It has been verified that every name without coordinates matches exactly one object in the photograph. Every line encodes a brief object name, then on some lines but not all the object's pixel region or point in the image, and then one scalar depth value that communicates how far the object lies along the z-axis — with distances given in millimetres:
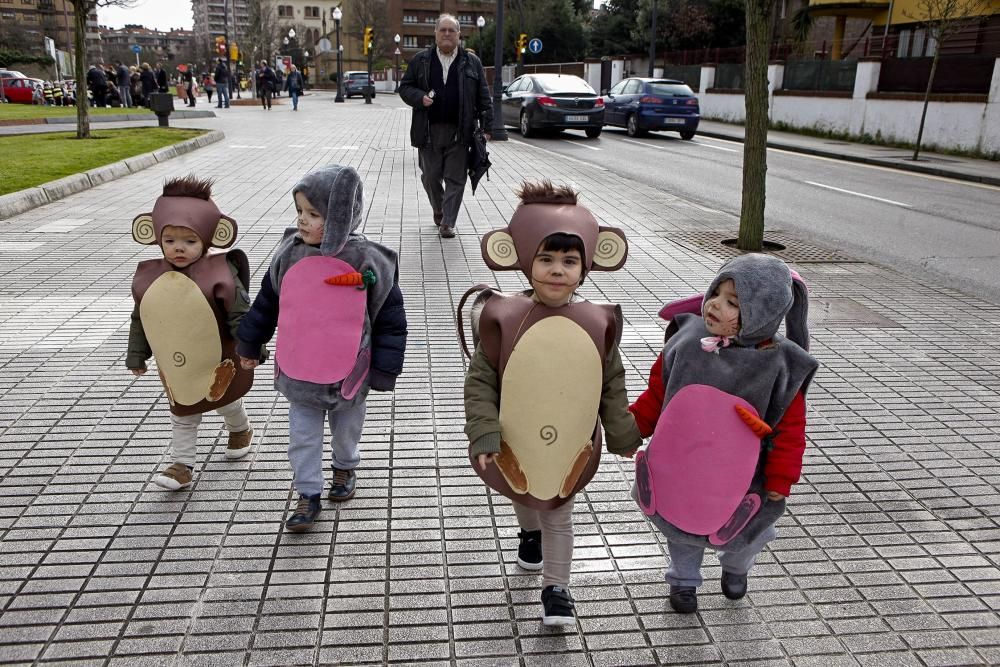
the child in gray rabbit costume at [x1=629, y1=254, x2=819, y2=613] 2479
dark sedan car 20734
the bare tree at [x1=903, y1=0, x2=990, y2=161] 18516
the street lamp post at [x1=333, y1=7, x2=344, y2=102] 43906
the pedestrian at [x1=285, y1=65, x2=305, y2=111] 33500
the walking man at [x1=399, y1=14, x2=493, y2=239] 8141
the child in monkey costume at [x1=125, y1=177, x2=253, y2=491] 3305
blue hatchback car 22500
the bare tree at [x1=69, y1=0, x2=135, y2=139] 16188
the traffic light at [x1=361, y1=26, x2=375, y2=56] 41469
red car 36281
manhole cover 6258
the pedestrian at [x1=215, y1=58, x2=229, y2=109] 36594
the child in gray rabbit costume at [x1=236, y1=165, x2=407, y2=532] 3025
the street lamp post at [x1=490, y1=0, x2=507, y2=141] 19969
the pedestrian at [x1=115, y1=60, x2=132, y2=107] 32906
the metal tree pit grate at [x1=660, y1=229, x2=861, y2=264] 8398
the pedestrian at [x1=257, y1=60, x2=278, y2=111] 34688
